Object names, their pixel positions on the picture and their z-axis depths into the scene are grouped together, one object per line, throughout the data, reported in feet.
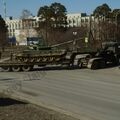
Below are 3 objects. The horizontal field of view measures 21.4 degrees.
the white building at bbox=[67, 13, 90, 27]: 278.33
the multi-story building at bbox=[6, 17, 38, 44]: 271.39
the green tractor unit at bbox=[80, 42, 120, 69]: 80.70
